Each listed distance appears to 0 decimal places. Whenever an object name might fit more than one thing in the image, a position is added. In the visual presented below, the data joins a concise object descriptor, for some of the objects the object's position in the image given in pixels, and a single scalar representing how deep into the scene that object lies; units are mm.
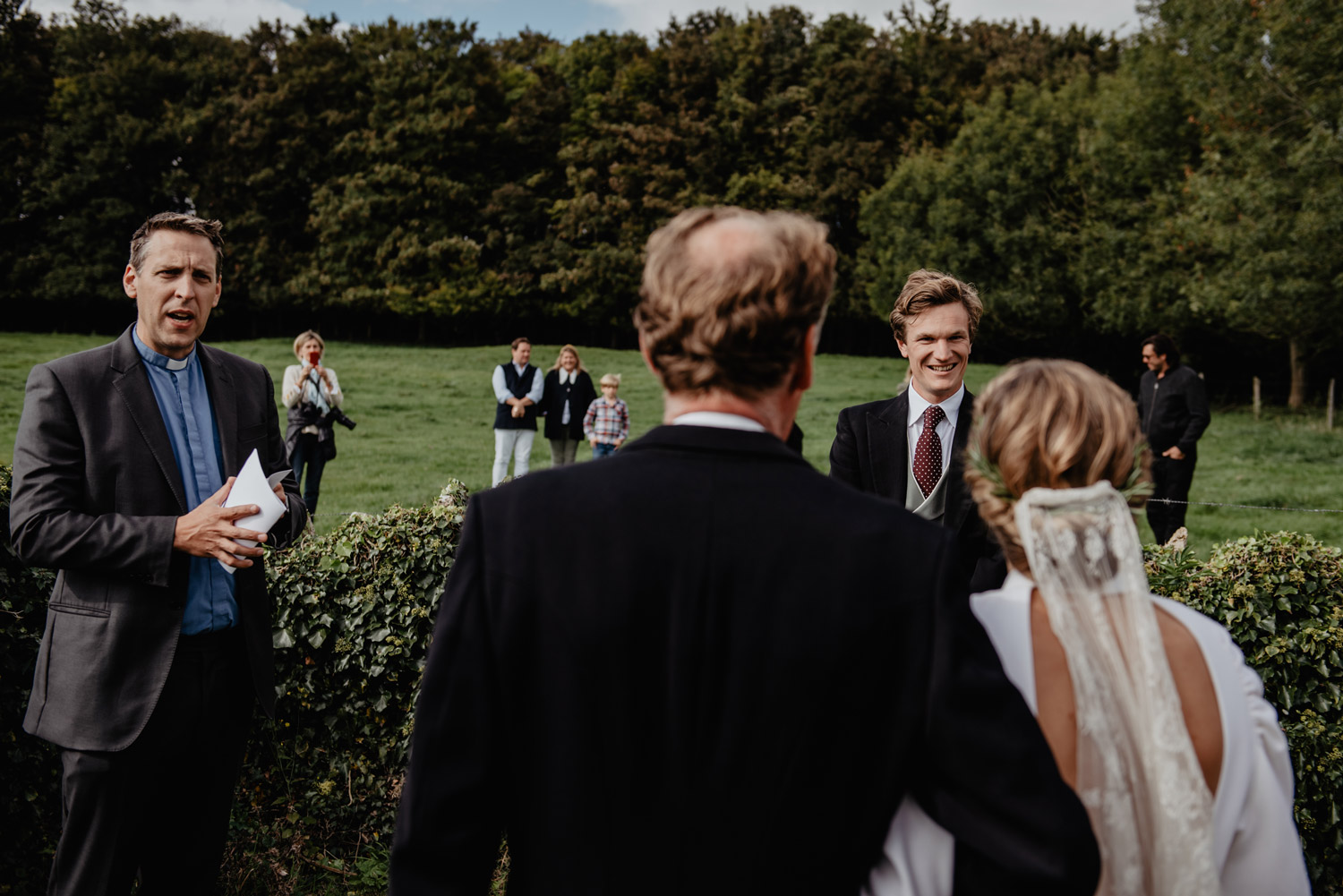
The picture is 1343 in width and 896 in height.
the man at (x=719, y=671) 1573
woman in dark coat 14436
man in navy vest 14180
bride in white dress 1789
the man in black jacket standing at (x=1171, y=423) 10281
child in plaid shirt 14203
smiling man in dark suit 3982
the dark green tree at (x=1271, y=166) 24172
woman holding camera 11383
